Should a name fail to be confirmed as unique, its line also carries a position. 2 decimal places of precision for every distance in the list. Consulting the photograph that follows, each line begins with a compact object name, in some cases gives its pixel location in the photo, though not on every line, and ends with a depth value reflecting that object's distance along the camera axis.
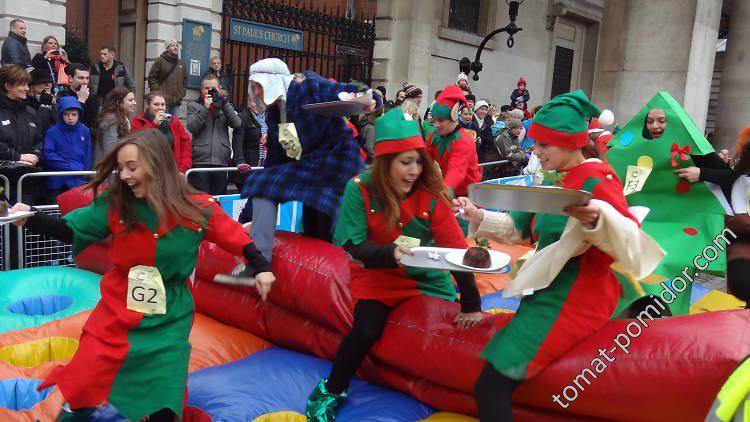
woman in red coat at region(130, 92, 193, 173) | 6.84
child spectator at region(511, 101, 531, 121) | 13.30
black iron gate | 11.48
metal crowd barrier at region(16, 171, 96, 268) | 5.41
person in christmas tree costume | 4.54
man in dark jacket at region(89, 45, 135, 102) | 8.65
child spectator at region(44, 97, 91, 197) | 6.31
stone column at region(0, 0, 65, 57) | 8.92
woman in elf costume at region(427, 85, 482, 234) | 5.93
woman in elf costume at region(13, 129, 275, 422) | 2.91
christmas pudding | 2.89
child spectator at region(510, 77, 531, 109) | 13.79
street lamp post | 13.21
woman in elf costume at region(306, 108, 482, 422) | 3.26
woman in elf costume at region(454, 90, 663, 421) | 2.63
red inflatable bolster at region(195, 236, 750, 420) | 2.66
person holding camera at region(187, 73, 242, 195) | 7.55
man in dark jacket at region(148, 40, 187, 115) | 9.73
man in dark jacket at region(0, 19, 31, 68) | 8.00
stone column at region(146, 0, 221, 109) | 10.67
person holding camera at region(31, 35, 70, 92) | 7.87
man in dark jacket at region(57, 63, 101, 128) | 7.21
